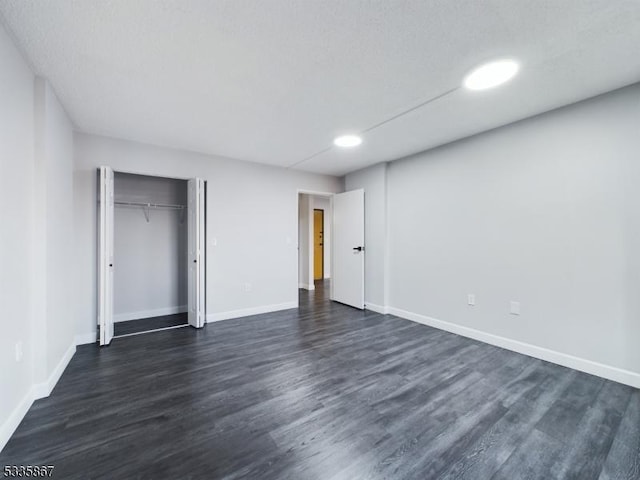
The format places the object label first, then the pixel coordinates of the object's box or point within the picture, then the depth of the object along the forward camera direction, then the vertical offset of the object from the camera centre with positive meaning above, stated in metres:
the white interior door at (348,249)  4.76 -0.14
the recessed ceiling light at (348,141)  3.36 +1.25
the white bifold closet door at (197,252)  3.74 -0.16
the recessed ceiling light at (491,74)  1.97 +1.25
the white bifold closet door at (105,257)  3.05 -0.18
